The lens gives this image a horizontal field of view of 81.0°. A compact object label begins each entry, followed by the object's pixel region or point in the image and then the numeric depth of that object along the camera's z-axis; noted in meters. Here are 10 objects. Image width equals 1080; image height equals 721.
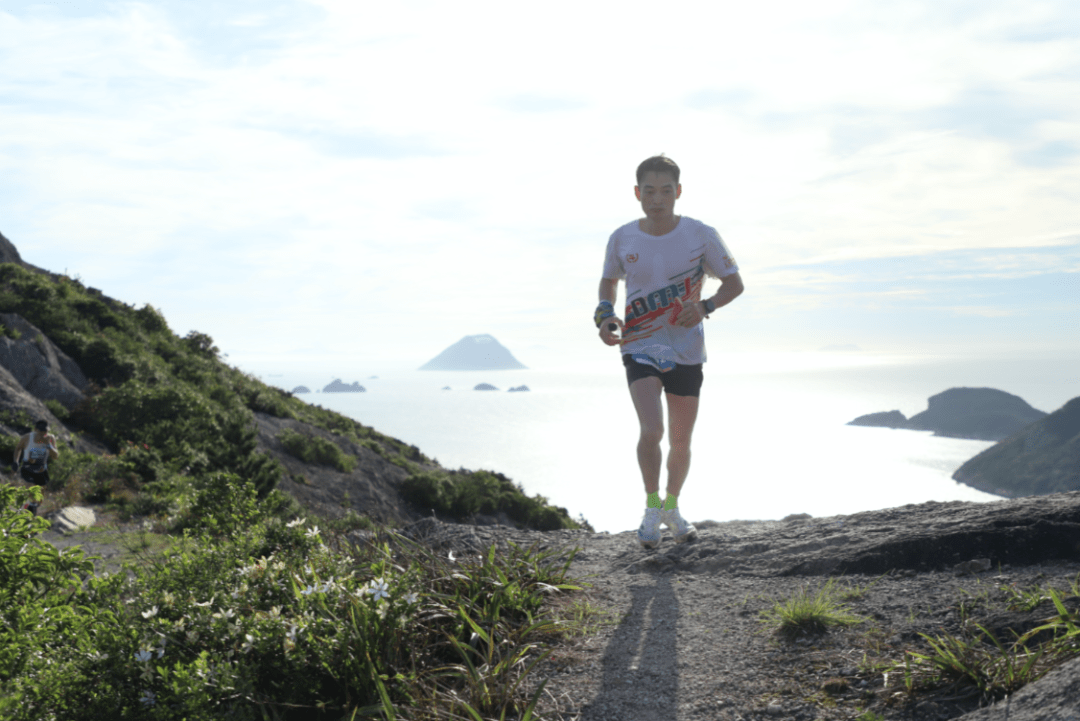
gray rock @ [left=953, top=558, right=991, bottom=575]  3.13
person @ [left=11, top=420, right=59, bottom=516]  8.30
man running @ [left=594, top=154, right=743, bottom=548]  4.32
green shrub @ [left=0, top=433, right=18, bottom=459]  9.88
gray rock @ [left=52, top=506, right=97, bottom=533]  7.81
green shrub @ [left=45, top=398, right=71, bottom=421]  12.41
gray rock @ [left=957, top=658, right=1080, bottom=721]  1.73
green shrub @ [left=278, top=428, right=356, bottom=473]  15.91
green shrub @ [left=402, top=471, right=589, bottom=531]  13.69
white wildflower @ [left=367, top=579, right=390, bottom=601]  2.48
